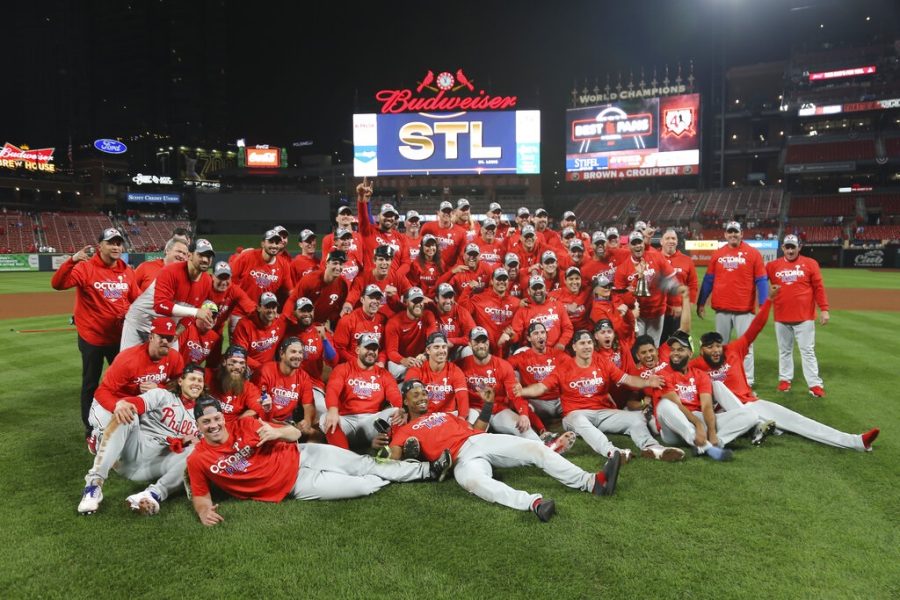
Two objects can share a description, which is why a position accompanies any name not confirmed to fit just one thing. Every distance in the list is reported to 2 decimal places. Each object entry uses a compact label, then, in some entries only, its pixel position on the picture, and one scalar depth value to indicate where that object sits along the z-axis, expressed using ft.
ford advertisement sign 211.00
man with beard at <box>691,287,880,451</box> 19.97
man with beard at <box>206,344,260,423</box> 19.88
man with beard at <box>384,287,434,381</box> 24.39
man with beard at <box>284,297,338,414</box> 23.84
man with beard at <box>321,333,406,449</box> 20.61
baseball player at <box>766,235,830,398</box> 27.53
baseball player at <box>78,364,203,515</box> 15.89
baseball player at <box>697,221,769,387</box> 28.60
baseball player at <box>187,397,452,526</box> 15.39
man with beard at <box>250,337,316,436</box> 20.51
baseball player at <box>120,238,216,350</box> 19.39
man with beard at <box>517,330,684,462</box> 21.18
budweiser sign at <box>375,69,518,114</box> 137.59
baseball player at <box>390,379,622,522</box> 15.70
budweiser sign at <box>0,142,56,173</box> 185.57
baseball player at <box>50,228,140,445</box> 21.73
